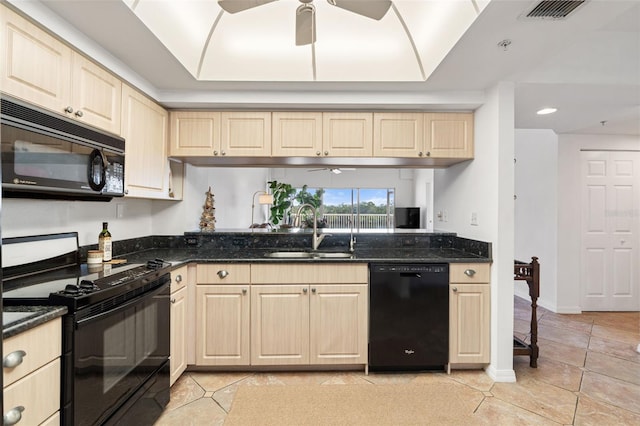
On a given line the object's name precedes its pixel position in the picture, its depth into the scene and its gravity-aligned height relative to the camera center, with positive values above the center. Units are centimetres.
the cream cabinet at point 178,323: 216 -80
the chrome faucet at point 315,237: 286 -22
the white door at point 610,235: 398 -25
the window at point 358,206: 884 +23
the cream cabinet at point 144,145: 216 +52
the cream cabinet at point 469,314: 242 -78
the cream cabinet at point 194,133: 266 +69
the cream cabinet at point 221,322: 237 -84
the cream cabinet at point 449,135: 268 +70
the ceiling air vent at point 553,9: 152 +105
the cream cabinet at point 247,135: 266 +68
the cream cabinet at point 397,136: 267 +68
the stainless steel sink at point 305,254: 275 -37
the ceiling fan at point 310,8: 150 +105
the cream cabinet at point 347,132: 267 +71
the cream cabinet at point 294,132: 267 +71
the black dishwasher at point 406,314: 239 -78
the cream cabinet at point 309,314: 238 -78
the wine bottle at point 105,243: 211 -21
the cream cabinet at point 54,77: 139 +72
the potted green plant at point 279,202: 468 +18
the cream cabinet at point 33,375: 105 -60
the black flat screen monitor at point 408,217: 793 -7
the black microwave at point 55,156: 127 +27
